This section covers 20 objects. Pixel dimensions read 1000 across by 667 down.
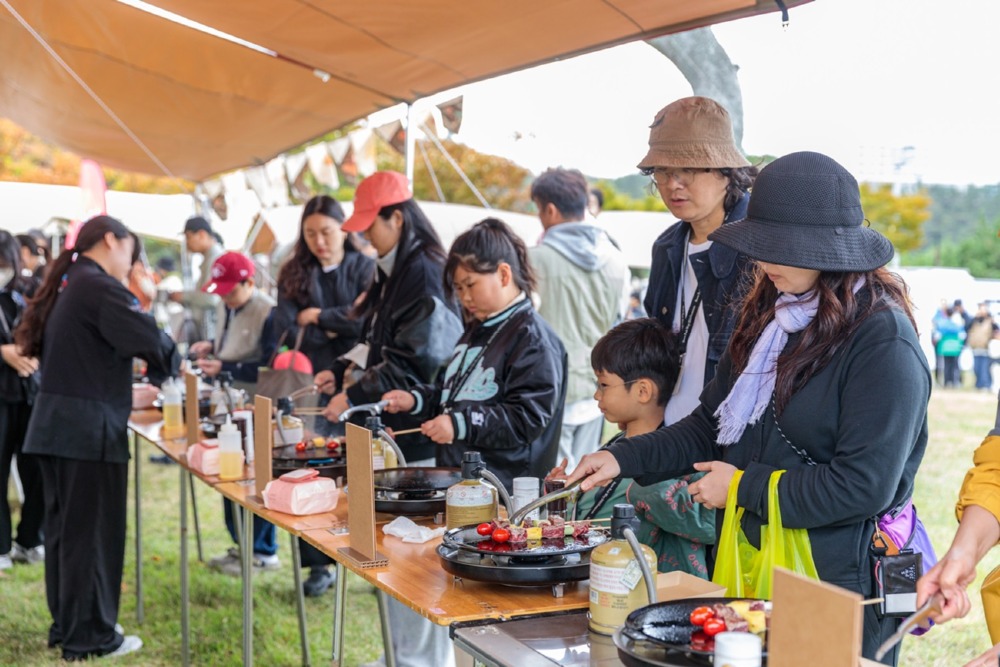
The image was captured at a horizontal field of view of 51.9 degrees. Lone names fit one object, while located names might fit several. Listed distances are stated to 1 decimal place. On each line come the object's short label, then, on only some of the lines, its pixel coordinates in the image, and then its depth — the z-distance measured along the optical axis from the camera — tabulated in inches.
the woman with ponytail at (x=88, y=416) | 140.3
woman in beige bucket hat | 91.8
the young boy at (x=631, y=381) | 95.3
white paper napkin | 87.2
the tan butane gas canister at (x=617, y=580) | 60.9
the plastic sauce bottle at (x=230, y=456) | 120.7
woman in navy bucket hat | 63.5
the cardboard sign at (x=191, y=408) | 139.8
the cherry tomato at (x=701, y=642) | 52.3
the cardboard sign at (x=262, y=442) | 107.5
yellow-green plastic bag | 65.7
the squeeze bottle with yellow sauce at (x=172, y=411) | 162.7
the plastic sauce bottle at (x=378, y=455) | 110.7
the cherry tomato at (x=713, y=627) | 53.5
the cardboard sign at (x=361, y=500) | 79.8
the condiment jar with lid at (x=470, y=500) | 83.8
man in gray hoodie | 172.6
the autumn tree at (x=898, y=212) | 759.7
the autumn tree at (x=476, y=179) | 772.0
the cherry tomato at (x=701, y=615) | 54.5
